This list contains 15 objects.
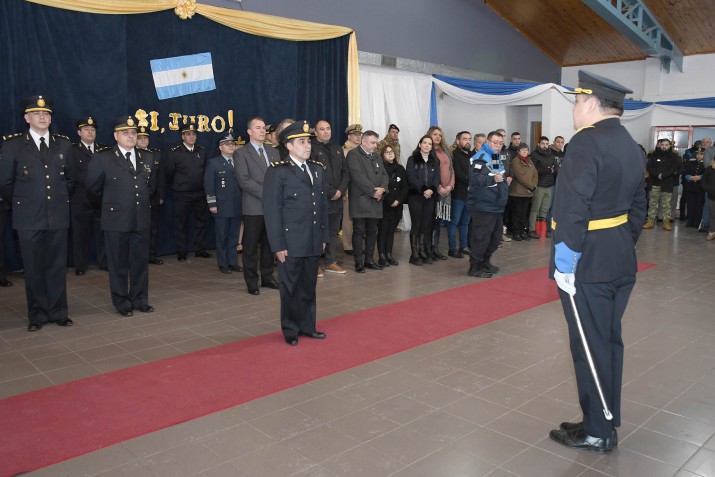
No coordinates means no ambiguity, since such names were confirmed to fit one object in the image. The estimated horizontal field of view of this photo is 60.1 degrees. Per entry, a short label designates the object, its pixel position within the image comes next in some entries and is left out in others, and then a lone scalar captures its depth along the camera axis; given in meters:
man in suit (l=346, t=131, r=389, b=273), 6.55
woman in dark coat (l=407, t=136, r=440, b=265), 6.97
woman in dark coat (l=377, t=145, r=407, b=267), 6.90
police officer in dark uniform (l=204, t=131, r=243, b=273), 6.71
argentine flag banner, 7.21
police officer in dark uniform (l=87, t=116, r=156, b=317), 4.86
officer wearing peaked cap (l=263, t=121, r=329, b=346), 4.21
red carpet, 2.92
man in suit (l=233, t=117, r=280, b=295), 5.77
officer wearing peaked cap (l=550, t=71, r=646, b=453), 2.62
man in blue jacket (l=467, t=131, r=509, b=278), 6.47
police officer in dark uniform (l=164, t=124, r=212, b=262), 7.19
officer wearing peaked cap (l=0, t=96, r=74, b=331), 4.56
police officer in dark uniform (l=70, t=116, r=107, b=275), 6.39
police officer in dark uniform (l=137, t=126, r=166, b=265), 6.74
